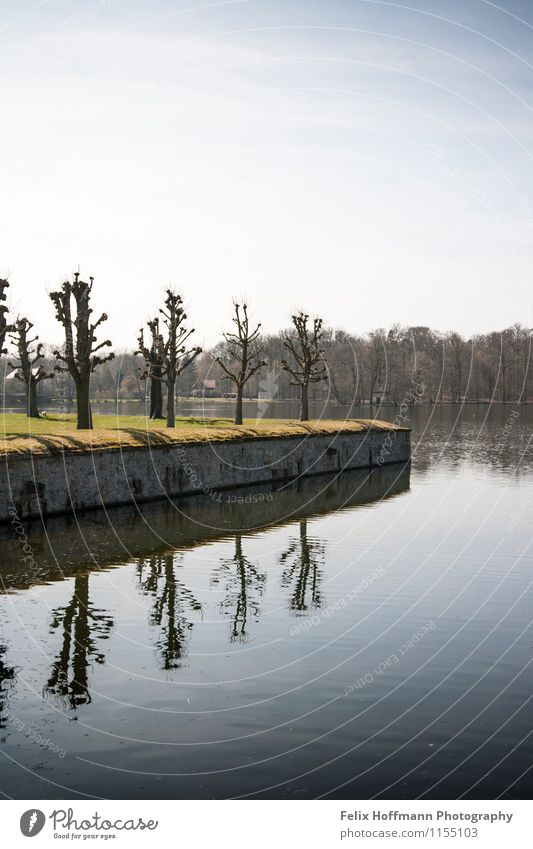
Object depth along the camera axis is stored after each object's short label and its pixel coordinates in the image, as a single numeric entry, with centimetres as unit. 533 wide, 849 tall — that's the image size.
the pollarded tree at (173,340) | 6688
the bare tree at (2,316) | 4261
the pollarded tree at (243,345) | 6622
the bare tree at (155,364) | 7050
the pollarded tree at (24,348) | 7256
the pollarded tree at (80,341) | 5131
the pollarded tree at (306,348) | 7448
